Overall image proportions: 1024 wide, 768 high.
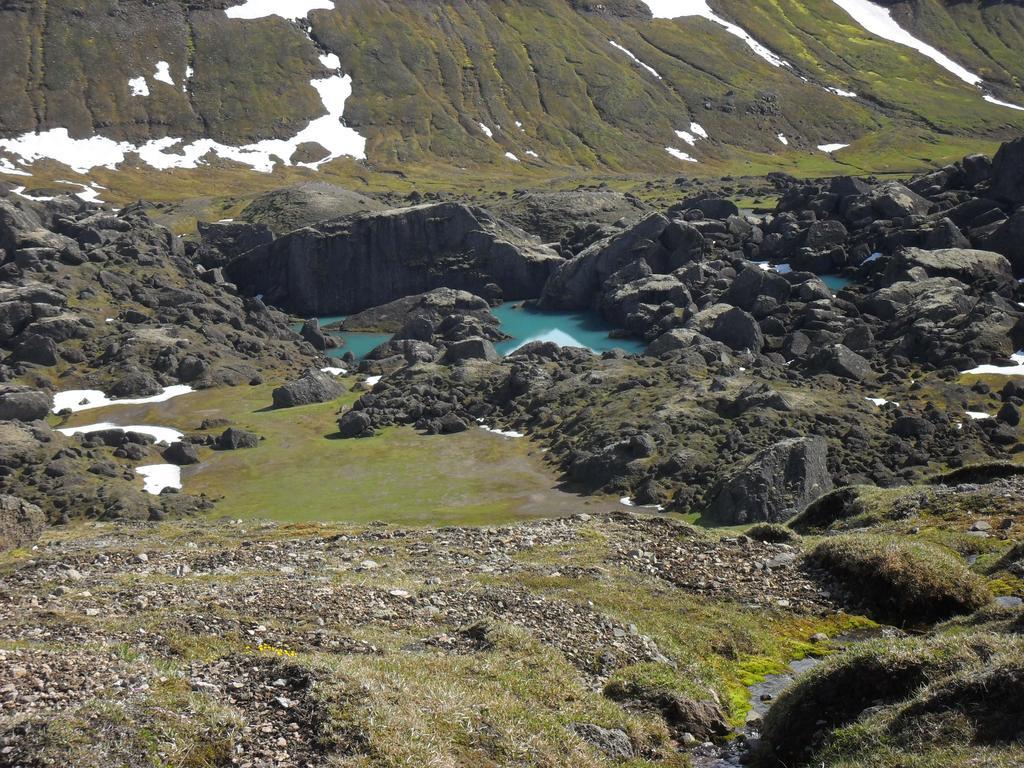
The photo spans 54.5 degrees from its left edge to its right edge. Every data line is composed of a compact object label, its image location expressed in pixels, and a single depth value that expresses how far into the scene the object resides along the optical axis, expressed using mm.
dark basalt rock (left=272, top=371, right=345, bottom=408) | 125188
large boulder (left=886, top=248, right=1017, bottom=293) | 140750
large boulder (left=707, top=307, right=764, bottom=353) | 134125
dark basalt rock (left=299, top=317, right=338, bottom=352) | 167875
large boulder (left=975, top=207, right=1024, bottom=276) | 147125
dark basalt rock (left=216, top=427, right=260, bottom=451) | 107000
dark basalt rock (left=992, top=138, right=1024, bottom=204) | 162875
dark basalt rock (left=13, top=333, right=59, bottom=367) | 129125
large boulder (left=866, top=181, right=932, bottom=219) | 170875
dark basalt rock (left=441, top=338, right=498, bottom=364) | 139250
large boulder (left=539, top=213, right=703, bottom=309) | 180625
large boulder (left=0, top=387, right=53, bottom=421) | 111225
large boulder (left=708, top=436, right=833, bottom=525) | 72125
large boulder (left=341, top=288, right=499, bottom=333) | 169625
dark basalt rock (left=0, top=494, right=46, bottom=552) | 45062
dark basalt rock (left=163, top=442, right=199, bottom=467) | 102500
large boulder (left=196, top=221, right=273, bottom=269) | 198000
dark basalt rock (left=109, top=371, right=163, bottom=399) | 124312
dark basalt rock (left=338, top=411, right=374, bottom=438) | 112312
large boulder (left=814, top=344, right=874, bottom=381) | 114494
